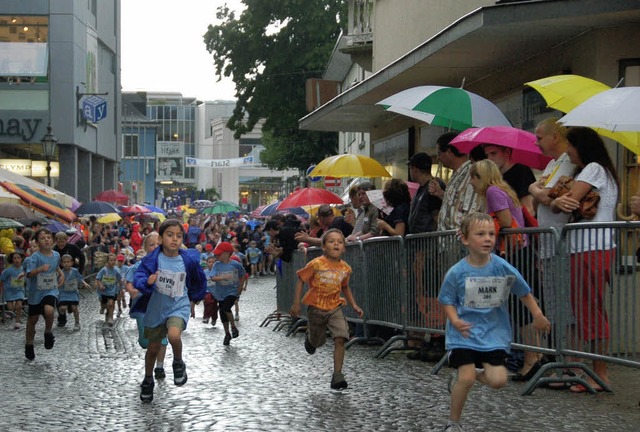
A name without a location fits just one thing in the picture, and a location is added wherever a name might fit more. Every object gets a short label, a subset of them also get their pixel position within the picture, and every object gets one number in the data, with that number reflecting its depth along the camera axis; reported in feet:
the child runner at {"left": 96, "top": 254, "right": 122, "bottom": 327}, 67.92
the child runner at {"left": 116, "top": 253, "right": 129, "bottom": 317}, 73.56
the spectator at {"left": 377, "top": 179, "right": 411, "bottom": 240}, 43.70
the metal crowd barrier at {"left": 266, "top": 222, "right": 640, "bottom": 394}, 29.12
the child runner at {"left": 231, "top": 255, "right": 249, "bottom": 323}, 58.57
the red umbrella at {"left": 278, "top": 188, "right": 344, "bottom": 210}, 73.15
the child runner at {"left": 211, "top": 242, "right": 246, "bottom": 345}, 55.72
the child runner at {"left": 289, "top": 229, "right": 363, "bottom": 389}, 35.40
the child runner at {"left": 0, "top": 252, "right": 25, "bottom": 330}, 69.92
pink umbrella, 35.76
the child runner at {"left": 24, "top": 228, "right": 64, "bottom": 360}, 48.49
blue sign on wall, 166.81
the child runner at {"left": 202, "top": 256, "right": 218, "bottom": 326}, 60.72
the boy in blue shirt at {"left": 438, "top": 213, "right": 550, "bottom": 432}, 23.86
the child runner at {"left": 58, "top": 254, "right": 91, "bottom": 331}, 66.12
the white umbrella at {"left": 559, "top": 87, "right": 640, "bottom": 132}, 27.84
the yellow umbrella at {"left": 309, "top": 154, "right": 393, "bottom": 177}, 61.46
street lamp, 113.09
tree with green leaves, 154.51
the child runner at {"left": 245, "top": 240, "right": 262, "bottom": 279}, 139.54
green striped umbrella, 39.17
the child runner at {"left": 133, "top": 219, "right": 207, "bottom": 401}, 33.37
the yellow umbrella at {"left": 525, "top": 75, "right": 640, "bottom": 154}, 32.94
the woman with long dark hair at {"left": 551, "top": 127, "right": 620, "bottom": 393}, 29.84
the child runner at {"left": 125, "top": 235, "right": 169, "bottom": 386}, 33.47
